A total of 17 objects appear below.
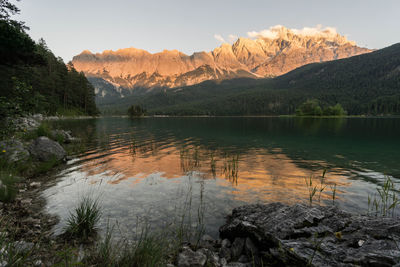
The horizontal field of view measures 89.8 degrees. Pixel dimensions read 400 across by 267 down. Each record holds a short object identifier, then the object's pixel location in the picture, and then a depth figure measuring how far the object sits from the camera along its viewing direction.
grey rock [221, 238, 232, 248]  7.67
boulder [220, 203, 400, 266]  5.14
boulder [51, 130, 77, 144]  28.75
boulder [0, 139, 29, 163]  14.93
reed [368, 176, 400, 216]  10.11
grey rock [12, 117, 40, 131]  28.23
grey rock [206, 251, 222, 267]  6.27
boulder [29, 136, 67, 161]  19.25
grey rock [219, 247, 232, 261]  6.98
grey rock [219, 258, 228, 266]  6.40
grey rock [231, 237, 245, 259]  7.07
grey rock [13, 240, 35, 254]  5.14
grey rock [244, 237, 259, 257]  6.87
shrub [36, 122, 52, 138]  25.02
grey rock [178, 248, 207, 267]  6.06
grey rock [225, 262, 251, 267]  6.23
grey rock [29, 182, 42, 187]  13.51
